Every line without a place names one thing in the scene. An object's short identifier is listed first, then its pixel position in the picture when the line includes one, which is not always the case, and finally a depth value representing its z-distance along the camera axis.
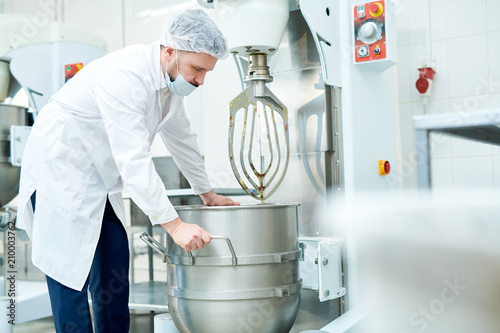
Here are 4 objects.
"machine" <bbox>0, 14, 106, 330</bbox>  2.39
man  1.35
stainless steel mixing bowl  1.37
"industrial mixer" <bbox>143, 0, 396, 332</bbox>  1.40
